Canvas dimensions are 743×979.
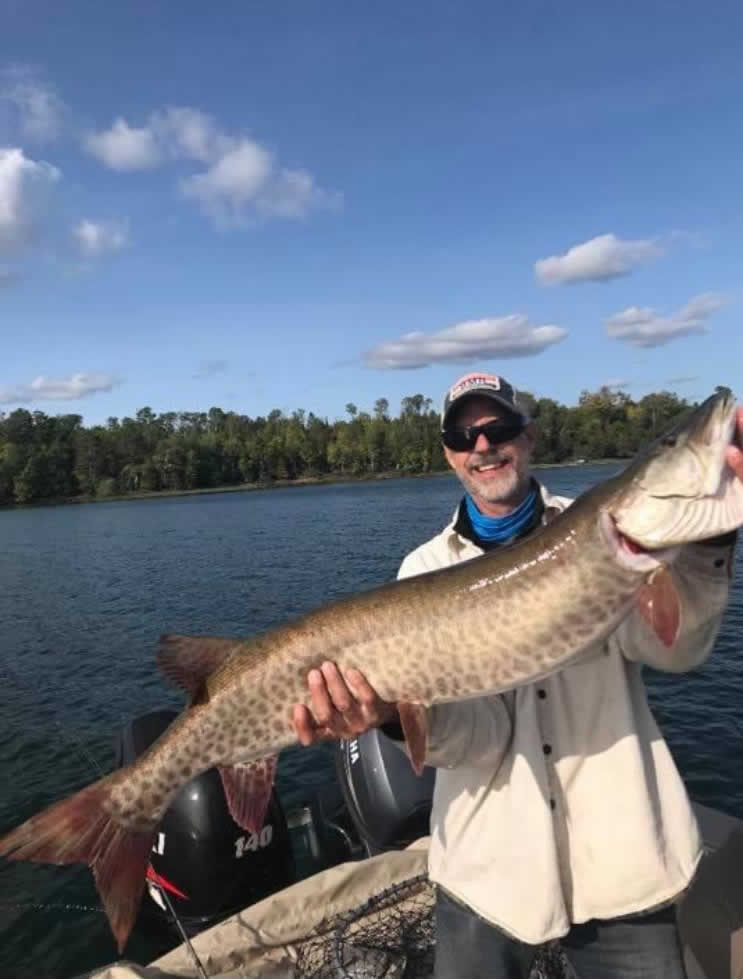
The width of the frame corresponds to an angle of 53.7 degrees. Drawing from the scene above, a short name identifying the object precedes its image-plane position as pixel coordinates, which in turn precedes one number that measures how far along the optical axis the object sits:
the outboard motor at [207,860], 4.36
